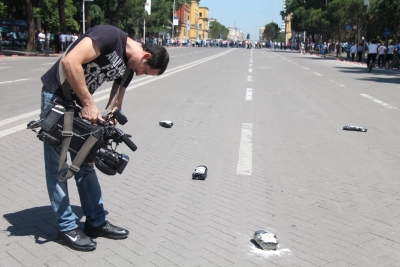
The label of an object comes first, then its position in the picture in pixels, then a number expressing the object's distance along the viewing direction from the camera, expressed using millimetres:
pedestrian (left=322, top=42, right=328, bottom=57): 60281
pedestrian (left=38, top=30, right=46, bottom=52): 40062
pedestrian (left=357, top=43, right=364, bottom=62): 42188
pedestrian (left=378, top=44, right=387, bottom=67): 32625
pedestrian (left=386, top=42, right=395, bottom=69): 32188
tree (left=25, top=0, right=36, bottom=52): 34844
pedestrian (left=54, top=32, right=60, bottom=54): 38906
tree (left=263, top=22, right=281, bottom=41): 181725
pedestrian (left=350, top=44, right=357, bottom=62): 43200
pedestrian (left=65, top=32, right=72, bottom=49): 39078
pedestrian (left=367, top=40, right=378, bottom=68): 28594
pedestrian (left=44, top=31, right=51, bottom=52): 42312
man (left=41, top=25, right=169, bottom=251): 3301
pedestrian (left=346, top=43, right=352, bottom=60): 46944
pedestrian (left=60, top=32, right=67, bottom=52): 38469
